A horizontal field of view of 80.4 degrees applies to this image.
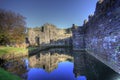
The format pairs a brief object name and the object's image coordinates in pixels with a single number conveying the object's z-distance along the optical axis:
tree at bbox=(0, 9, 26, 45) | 12.49
